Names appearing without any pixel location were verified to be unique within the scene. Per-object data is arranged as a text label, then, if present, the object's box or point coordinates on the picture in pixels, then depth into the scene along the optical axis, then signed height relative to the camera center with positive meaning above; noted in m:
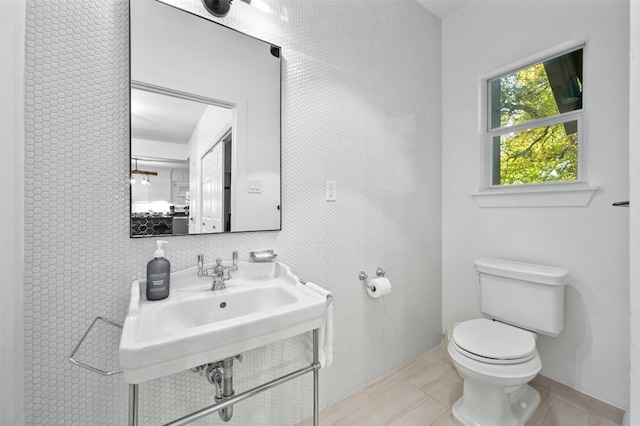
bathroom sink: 0.71 -0.35
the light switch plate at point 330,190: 1.58 +0.13
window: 1.69 +0.60
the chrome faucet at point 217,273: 1.15 -0.26
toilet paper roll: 1.65 -0.45
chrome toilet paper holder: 1.68 -0.40
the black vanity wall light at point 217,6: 1.20 +0.91
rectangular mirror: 1.09 +0.39
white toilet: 1.29 -0.67
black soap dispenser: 1.02 -0.24
